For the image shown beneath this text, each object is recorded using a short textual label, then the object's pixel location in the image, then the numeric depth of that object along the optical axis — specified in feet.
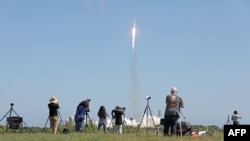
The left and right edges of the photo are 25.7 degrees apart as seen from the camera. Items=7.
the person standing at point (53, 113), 84.17
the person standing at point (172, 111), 73.87
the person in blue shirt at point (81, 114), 87.51
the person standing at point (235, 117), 94.02
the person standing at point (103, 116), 93.46
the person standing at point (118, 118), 92.71
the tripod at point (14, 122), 100.01
